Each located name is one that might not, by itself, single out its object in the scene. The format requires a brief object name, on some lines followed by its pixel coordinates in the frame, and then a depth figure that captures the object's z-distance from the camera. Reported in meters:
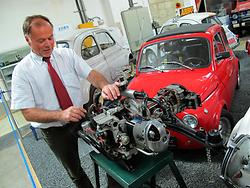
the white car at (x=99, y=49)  4.36
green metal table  1.36
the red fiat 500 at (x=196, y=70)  2.48
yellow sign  7.76
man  1.66
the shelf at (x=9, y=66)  6.48
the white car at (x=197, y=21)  5.52
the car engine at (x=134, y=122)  1.16
